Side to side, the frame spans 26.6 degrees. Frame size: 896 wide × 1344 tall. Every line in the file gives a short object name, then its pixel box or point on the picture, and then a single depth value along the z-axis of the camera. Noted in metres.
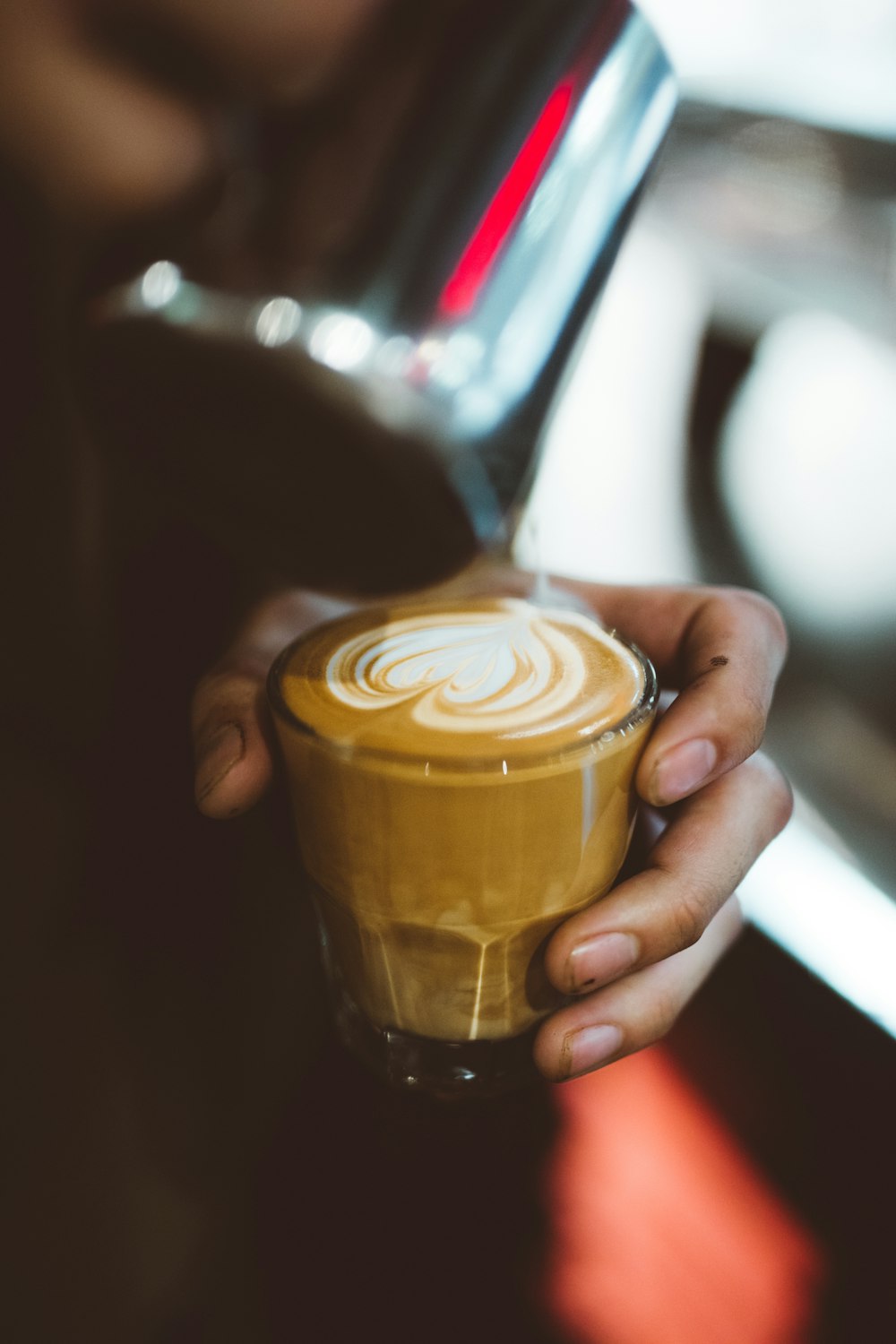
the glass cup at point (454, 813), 0.38
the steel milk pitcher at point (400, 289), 0.32
